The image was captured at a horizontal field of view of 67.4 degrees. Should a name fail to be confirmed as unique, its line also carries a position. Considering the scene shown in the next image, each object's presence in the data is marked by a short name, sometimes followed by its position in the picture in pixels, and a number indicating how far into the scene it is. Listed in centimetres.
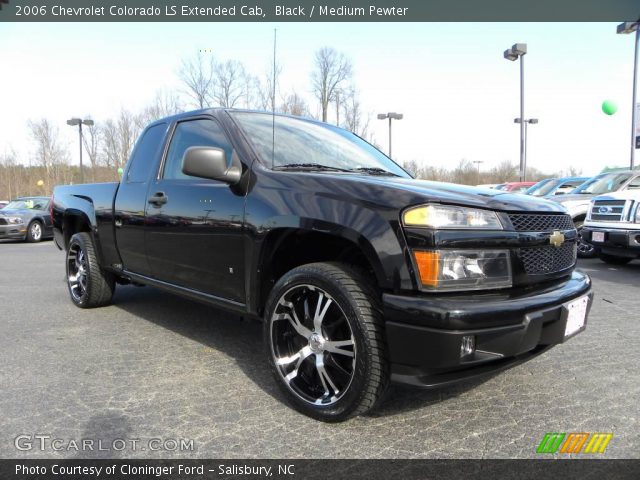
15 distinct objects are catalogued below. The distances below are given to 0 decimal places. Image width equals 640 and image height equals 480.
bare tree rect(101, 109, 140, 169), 3304
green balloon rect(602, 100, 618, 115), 1894
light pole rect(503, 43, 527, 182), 1970
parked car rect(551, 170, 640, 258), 890
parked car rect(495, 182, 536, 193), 1982
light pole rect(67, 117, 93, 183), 2744
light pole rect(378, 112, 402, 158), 2770
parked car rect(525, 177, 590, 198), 1323
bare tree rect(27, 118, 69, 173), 4088
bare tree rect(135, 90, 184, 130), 2800
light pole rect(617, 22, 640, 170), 1515
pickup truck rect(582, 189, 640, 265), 700
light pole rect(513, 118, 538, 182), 2156
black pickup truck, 215
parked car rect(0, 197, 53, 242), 1438
